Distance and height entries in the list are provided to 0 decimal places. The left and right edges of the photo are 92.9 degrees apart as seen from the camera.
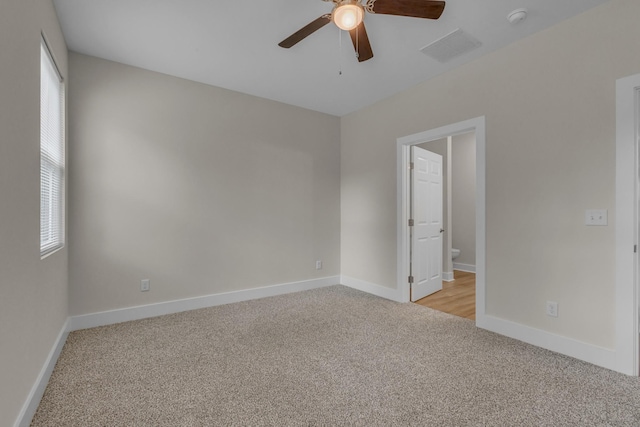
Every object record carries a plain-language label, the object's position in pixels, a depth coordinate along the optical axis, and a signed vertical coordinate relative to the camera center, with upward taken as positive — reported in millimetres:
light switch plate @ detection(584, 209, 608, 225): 2230 -49
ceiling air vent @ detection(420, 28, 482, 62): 2609 +1488
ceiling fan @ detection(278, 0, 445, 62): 1700 +1164
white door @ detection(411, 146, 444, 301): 3887 -168
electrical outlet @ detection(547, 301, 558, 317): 2482 -806
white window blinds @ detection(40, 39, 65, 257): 2168 +447
